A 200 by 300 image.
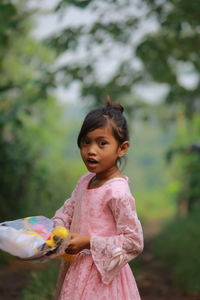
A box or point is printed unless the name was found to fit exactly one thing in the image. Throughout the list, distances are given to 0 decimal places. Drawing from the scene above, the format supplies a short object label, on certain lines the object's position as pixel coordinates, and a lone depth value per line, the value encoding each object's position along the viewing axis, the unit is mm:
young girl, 3641
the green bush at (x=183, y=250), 9679
